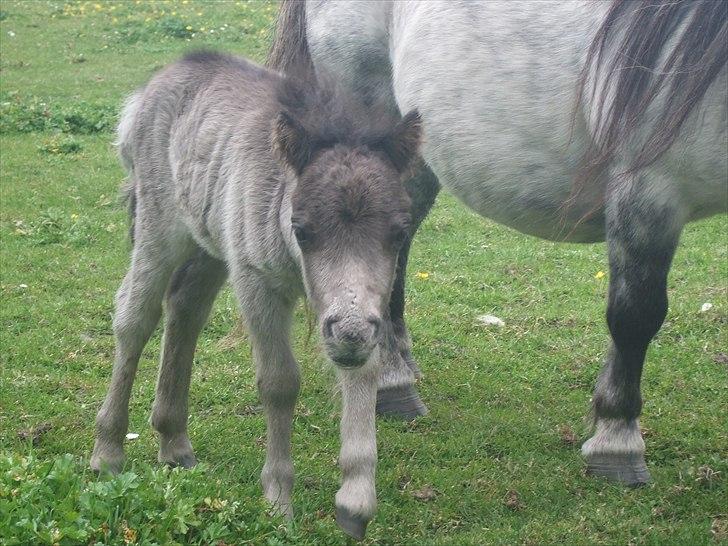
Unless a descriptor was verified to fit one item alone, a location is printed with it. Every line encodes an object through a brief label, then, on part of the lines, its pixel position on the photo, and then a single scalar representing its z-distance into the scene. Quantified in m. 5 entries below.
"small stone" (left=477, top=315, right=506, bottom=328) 6.65
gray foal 3.21
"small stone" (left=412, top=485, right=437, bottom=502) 4.45
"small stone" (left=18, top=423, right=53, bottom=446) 4.81
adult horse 3.97
